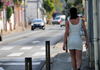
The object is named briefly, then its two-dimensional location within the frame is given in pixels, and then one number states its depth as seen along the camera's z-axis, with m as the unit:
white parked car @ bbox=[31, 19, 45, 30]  64.46
